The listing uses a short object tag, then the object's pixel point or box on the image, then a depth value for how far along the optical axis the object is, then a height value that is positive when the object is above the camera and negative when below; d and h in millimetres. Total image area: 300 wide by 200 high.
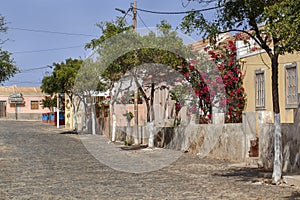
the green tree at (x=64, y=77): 40438 +3069
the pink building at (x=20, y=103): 77188 +2163
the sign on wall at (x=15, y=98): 76375 +2808
